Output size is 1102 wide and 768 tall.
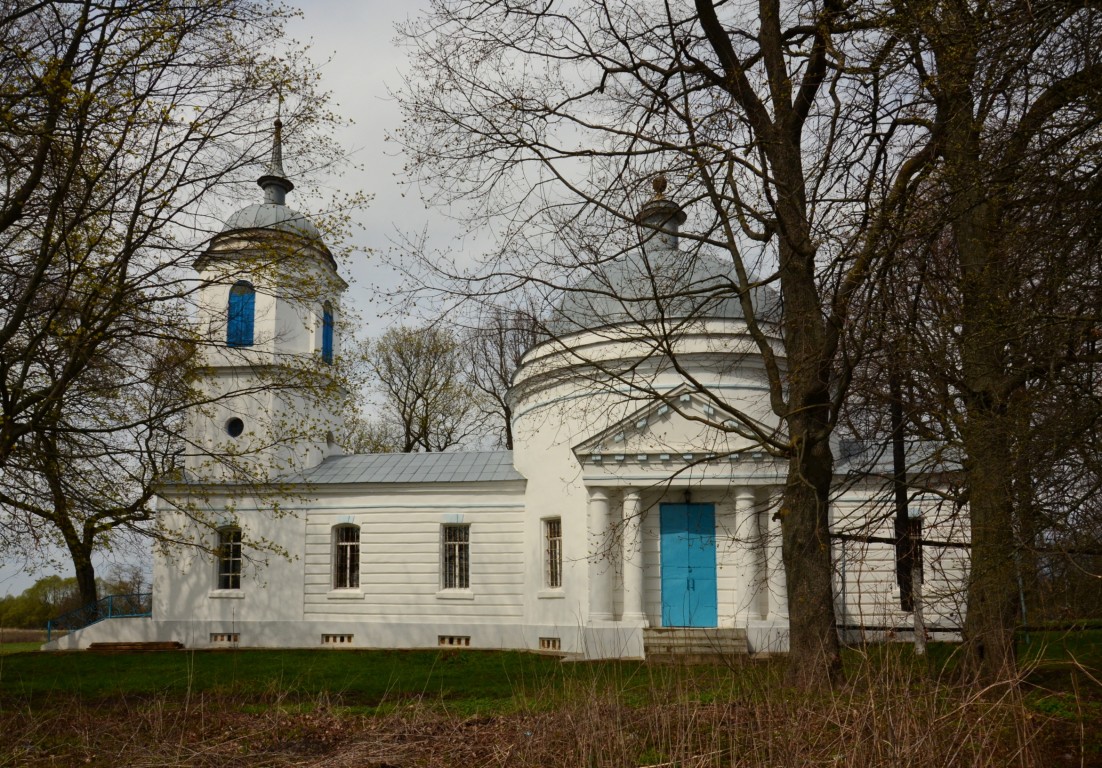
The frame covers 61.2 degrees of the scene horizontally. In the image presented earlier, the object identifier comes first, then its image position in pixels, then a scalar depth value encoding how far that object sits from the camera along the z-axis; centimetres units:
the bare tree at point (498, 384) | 3634
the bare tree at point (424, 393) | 3800
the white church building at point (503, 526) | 1953
